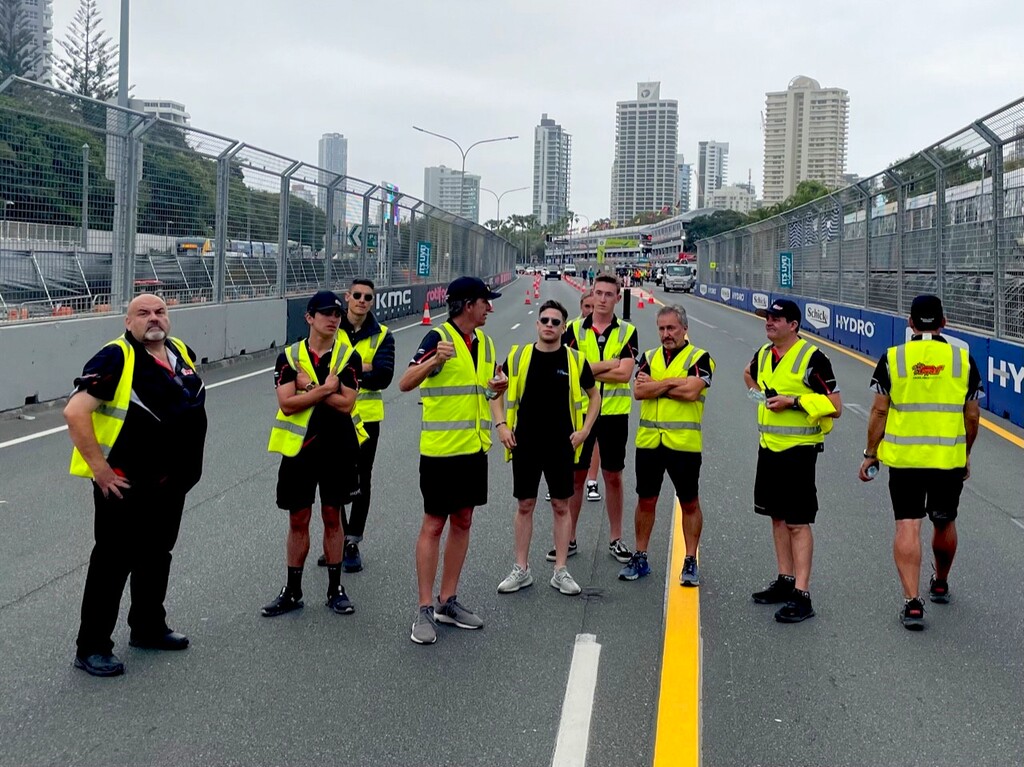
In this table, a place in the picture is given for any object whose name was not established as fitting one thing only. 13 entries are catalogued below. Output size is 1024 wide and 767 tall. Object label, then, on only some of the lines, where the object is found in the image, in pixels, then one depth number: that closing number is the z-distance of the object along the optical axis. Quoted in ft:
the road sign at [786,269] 115.85
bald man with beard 15.44
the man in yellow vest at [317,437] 18.07
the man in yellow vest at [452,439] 17.65
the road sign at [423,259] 115.85
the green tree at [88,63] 260.01
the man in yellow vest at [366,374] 20.44
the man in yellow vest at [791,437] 18.70
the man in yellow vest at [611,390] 22.22
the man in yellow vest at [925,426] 18.43
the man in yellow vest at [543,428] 19.33
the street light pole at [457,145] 188.48
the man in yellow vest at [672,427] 20.12
